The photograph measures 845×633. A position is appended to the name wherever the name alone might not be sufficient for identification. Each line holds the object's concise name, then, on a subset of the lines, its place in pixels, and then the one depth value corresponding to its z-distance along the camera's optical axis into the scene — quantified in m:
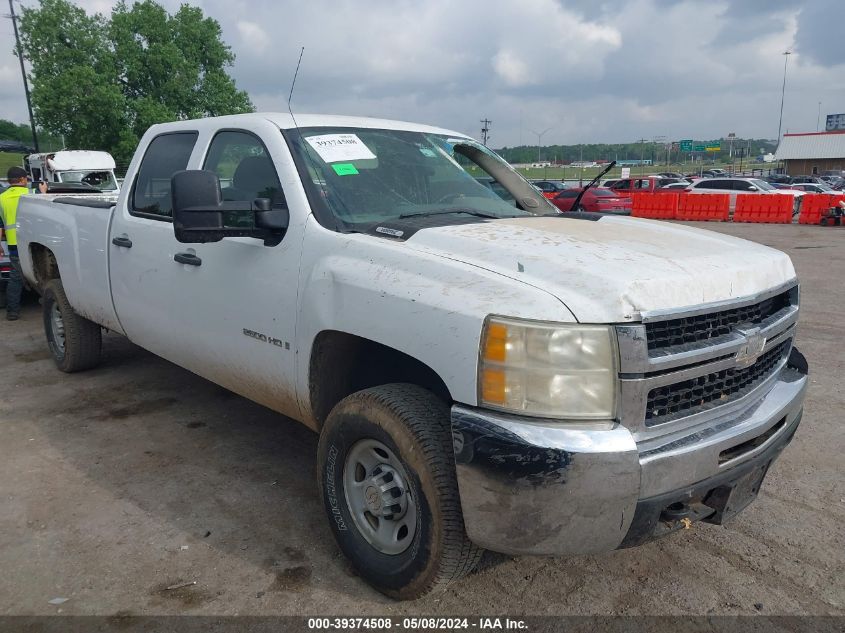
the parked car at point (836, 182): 38.02
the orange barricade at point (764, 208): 21.83
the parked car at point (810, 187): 30.08
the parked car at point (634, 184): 29.70
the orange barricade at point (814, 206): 20.94
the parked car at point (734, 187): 25.50
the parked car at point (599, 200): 21.25
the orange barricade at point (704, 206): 23.47
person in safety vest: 8.05
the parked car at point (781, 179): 41.31
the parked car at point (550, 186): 30.55
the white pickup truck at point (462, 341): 2.13
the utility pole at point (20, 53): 37.75
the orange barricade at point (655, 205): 25.20
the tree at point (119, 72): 37.91
